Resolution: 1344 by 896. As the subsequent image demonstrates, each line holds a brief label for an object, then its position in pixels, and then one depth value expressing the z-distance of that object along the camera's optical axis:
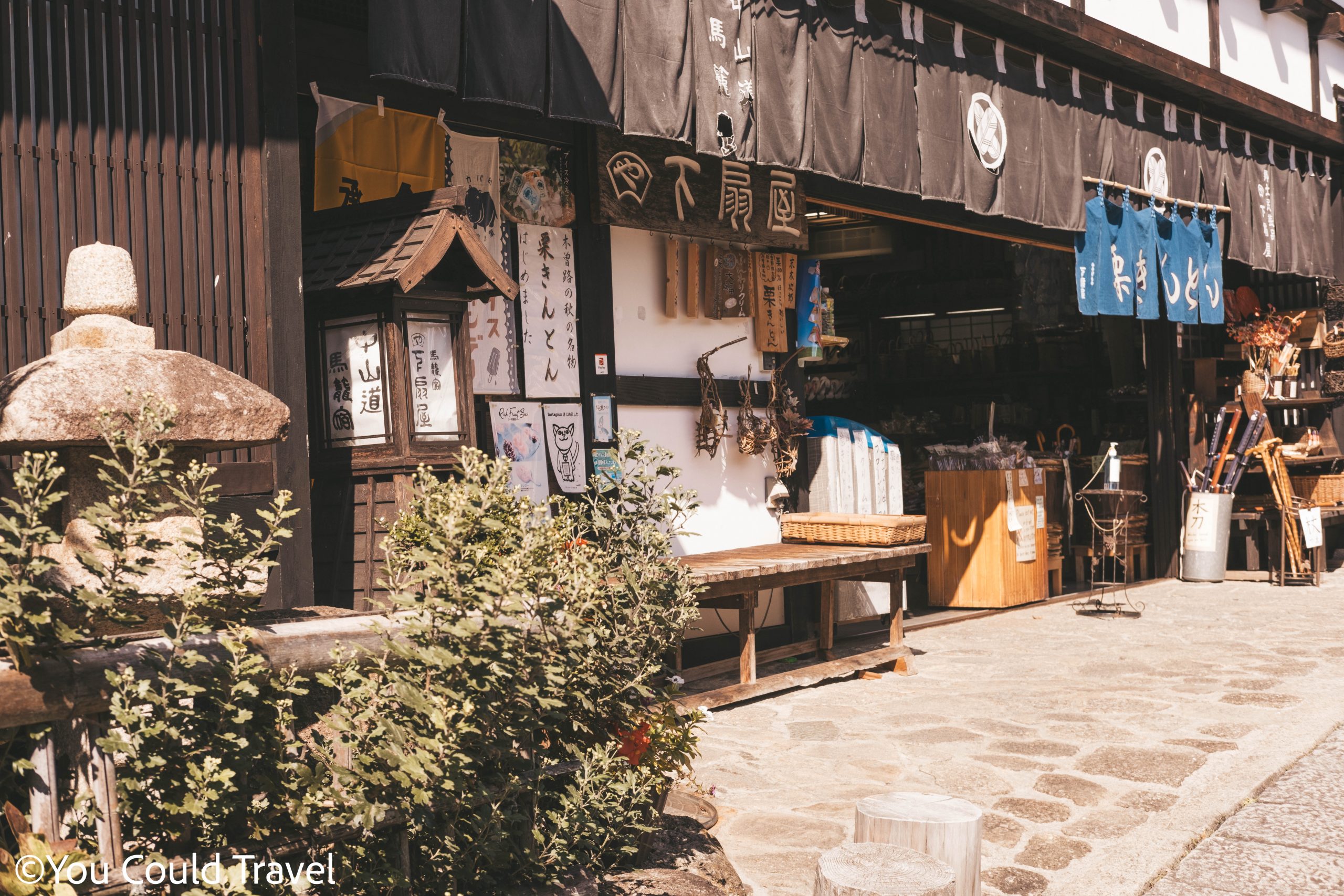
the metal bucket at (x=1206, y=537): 14.34
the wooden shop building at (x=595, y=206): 5.49
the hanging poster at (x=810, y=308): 10.33
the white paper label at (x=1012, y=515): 12.62
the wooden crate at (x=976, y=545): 12.69
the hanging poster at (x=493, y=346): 7.58
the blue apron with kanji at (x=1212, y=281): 13.28
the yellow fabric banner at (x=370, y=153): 6.76
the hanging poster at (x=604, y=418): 8.30
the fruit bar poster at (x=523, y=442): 7.64
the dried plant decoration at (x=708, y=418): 9.33
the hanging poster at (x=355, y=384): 6.13
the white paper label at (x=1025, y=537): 12.75
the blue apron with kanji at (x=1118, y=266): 11.77
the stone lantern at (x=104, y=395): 3.77
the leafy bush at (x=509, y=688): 3.23
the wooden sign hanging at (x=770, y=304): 9.93
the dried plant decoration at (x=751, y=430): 9.64
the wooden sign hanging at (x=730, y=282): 9.47
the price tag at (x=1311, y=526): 14.20
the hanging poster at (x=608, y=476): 4.52
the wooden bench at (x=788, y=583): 8.04
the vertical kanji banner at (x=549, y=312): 7.93
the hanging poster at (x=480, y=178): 7.48
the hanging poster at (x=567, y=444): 8.00
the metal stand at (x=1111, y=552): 12.77
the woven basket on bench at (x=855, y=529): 9.26
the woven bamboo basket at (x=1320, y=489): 15.93
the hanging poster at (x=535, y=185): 7.84
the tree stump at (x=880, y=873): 3.28
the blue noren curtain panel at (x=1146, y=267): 12.17
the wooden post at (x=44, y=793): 2.79
